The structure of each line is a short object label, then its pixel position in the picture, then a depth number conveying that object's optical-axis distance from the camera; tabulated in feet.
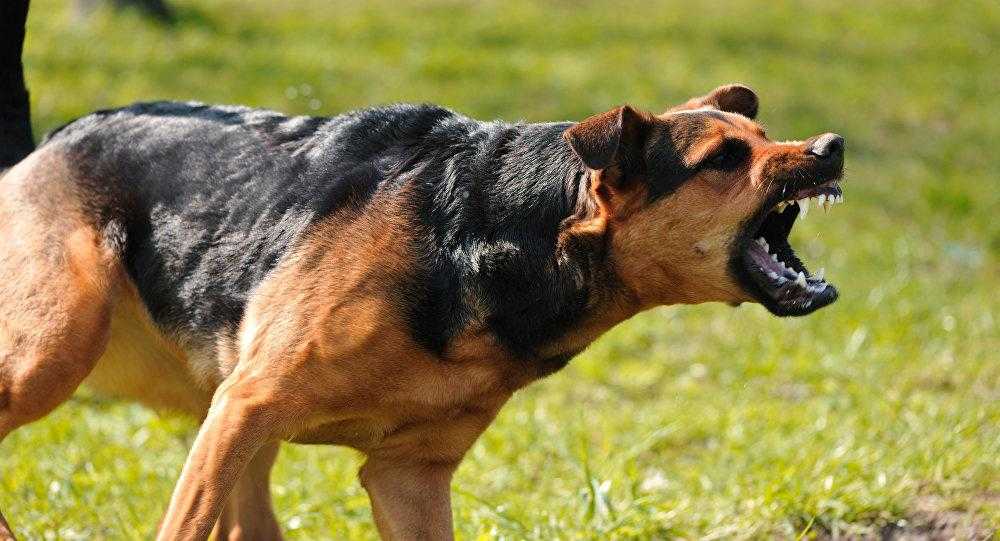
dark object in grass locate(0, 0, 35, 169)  35.35
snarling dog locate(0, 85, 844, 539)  28.76
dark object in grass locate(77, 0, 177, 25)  85.61
